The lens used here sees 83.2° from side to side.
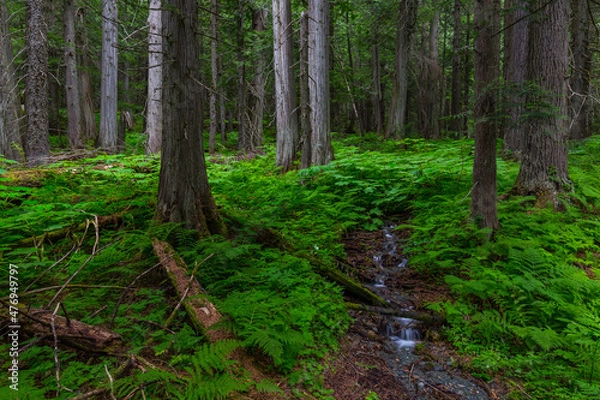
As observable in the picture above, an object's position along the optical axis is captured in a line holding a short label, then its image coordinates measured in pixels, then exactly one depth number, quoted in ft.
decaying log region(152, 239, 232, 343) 9.15
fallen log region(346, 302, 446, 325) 13.80
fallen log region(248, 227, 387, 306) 14.94
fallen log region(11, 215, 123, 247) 13.38
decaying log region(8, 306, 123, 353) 8.13
